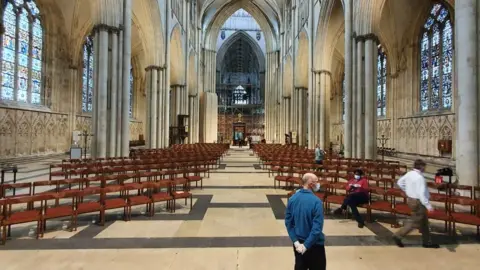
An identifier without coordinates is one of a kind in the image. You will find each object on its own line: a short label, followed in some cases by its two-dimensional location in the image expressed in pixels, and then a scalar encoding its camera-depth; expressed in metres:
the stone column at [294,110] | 34.19
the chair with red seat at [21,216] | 4.43
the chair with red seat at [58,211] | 4.89
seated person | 5.59
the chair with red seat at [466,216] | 4.76
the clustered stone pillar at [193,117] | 39.23
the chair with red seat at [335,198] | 6.39
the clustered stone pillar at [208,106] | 45.97
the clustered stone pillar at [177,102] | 34.06
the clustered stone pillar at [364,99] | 15.43
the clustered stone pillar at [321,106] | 24.50
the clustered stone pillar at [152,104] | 23.84
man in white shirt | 4.38
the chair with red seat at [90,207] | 5.33
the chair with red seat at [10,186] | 5.70
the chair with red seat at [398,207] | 5.51
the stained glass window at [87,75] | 25.89
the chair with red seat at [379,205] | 5.76
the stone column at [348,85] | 16.56
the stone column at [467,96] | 7.98
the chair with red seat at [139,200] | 5.91
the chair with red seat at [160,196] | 6.25
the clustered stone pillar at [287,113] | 39.44
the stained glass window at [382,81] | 27.02
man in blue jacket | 2.60
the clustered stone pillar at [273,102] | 45.41
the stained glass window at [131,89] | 36.64
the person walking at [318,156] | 11.66
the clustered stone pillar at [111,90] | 14.95
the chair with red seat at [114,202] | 5.68
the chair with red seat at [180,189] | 6.58
